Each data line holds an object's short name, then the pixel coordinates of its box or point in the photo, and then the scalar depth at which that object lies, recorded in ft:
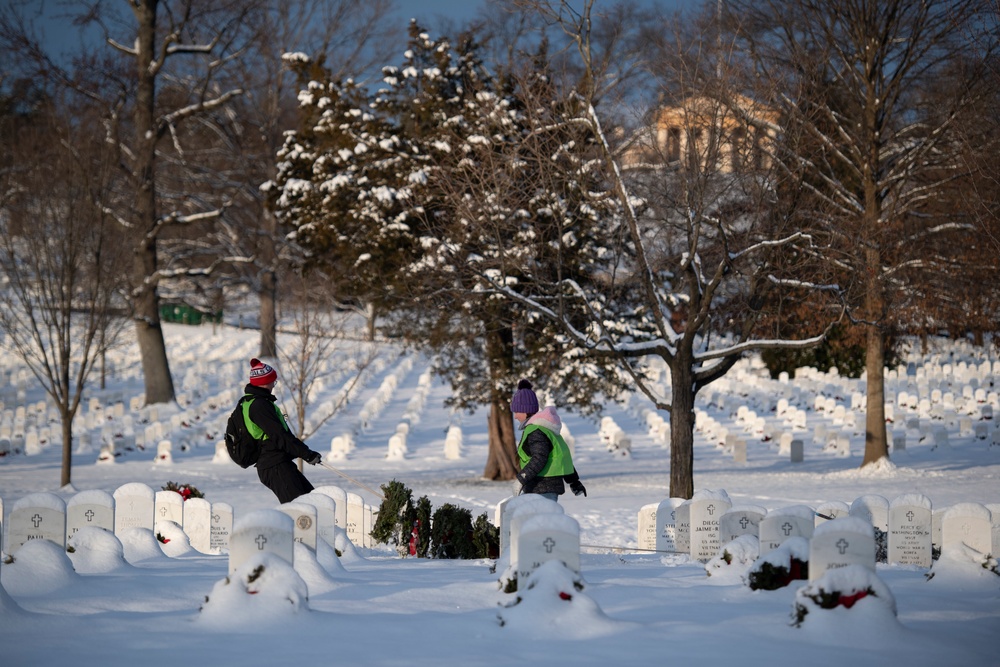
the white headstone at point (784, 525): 49.98
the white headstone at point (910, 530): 59.11
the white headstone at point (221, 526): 69.00
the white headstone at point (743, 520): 57.93
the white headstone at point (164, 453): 142.20
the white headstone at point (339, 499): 67.47
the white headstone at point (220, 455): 145.89
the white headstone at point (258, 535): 39.83
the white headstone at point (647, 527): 72.84
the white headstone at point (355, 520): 72.13
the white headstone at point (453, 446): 153.58
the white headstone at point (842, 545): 40.27
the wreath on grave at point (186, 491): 72.02
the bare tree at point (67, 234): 118.42
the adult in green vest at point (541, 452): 56.54
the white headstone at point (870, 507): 61.15
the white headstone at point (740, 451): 141.90
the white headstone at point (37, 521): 48.67
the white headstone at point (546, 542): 40.19
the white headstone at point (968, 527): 53.06
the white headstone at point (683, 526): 64.59
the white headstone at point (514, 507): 44.61
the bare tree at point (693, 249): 83.61
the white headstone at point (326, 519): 58.39
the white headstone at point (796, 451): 139.13
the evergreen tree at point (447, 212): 100.94
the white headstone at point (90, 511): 56.95
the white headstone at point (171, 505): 68.33
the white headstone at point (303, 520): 49.88
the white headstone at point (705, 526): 60.64
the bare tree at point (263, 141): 236.43
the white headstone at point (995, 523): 58.65
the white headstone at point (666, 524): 67.41
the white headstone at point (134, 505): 64.54
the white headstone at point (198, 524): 68.03
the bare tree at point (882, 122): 108.37
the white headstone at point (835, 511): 65.49
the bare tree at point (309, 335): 119.96
